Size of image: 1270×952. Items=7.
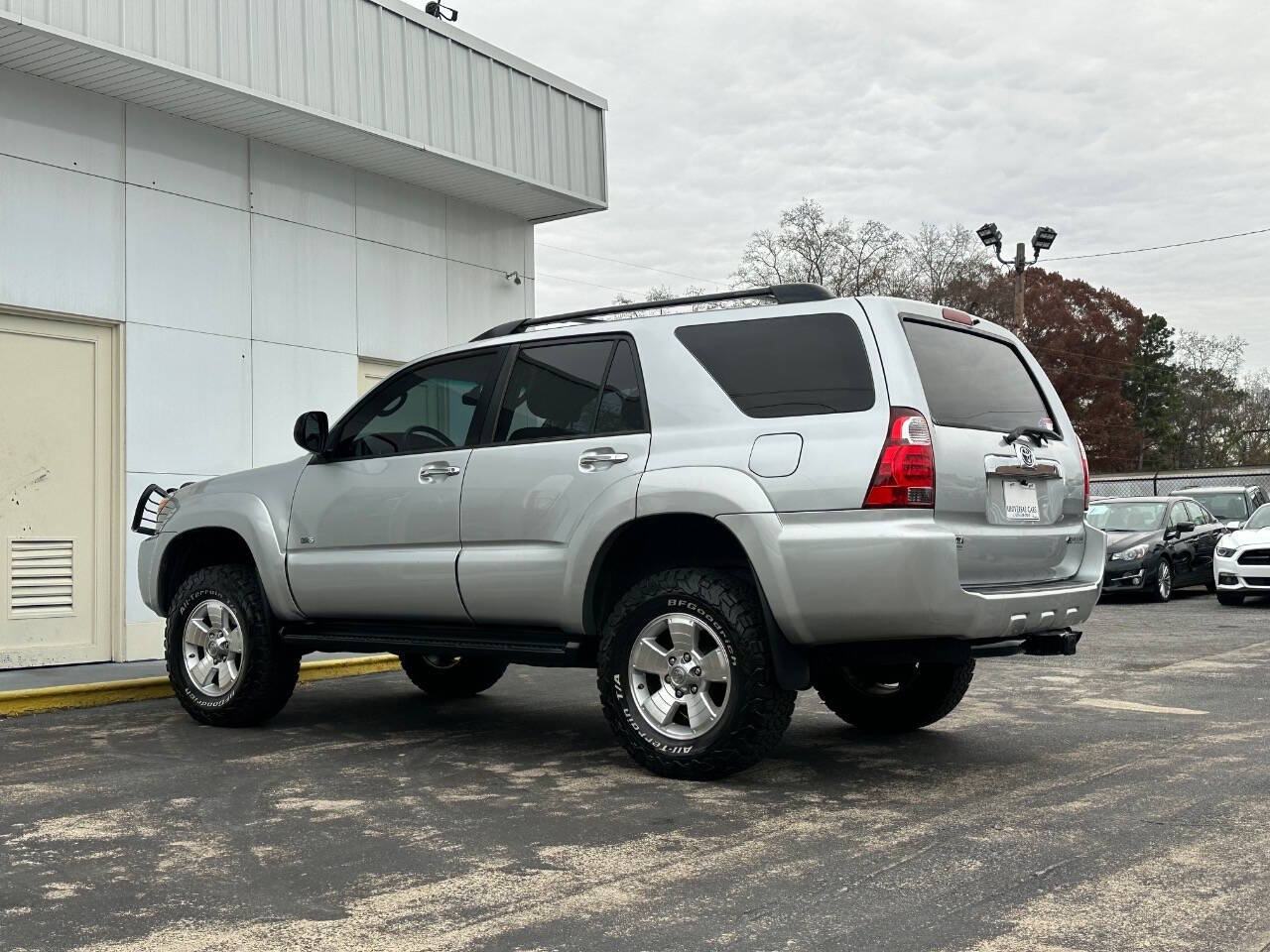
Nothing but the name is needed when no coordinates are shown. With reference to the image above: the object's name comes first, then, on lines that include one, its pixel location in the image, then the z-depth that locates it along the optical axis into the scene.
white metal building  9.81
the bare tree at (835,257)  53.19
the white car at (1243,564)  16.91
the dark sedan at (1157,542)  18.42
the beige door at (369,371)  12.75
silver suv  5.53
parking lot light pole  36.06
